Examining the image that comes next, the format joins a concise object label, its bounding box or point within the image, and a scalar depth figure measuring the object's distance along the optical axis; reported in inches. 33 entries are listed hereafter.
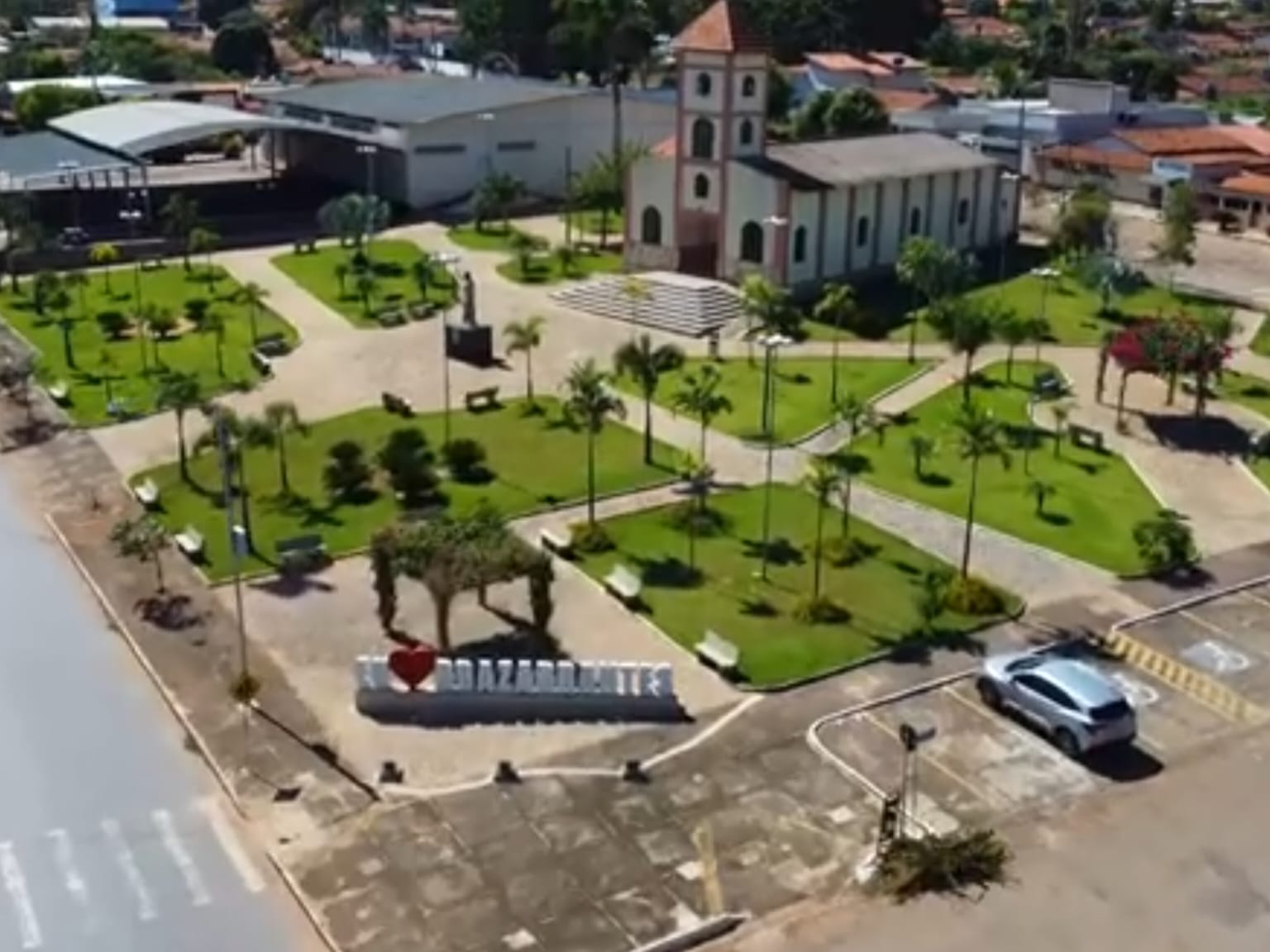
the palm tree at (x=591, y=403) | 1440.7
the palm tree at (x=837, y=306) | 2033.7
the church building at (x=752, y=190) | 2212.1
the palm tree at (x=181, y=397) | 1529.3
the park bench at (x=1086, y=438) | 1632.6
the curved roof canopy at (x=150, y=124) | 2847.0
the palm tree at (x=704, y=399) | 1489.9
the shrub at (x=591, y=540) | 1357.0
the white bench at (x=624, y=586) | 1253.7
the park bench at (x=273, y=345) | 1989.4
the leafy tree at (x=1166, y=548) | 1337.4
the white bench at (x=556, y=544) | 1354.6
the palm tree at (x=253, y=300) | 2116.1
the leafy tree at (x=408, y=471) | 1467.8
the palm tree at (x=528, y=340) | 1792.6
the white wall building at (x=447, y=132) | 2984.7
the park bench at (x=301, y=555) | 1314.0
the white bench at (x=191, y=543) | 1339.8
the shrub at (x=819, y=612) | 1219.9
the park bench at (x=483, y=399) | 1753.2
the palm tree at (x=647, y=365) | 1528.1
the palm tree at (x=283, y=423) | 1485.0
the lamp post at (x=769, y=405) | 1407.5
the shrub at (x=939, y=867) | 888.9
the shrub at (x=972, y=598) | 1239.5
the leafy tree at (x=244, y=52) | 5191.9
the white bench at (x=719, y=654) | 1135.3
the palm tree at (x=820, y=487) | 1281.9
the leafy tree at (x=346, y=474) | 1483.8
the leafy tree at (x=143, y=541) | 1274.6
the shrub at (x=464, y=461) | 1533.0
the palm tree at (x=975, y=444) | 1315.2
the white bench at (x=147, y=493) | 1470.2
